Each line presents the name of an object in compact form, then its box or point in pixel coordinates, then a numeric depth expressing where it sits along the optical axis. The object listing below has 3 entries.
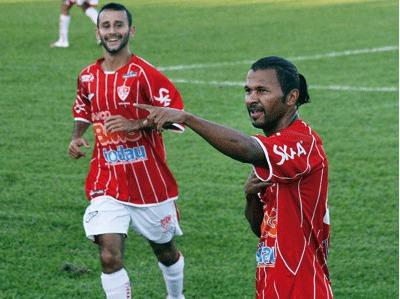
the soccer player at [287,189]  9.74
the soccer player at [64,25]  37.41
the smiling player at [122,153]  14.49
